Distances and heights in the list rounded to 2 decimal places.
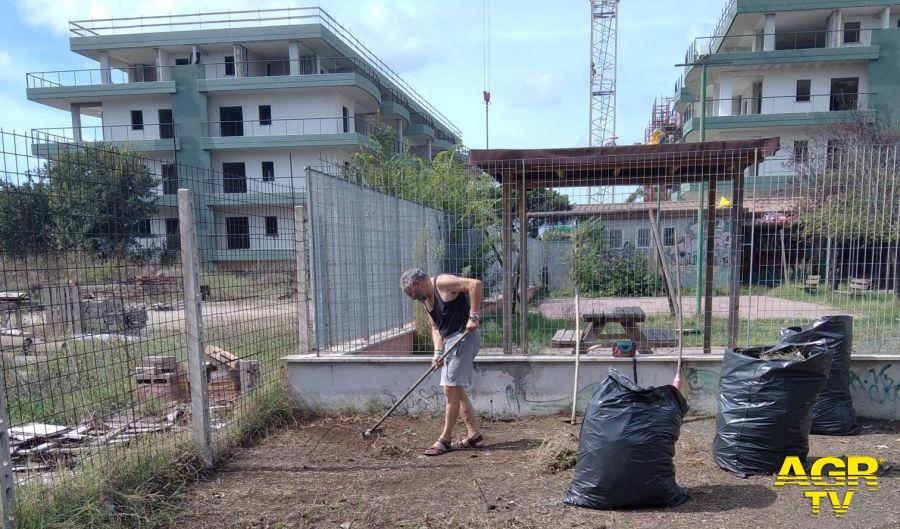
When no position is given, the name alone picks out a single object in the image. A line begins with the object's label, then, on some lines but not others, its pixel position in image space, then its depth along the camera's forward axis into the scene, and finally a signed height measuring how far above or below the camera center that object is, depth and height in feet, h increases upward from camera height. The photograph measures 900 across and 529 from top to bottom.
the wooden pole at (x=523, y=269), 19.77 -1.74
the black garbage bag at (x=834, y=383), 16.19 -4.93
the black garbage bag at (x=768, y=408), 12.85 -4.48
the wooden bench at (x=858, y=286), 18.54 -2.37
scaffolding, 110.11 +24.71
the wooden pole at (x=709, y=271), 19.40 -1.88
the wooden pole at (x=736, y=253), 18.60 -1.17
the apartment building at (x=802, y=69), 80.33 +22.27
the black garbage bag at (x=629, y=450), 11.54 -4.80
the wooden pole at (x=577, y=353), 16.91 -4.11
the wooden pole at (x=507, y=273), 19.66 -1.83
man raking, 15.49 -3.08
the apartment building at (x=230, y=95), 87.40 +21.60
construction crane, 181.06 +51.71
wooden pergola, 18.48 +1.86
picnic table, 21.67 -4.65
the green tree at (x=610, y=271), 23.90 -2.23
